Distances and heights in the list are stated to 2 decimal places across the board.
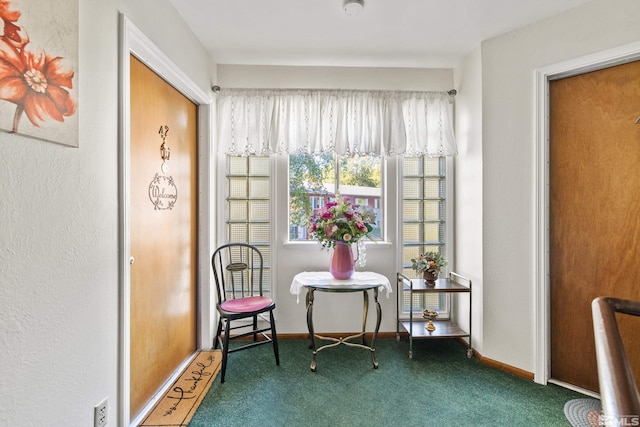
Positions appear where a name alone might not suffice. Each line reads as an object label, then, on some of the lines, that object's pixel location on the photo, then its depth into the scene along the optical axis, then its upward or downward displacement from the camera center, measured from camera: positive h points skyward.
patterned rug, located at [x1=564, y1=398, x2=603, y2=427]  1.81 -1.21
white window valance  2.75 +0.85
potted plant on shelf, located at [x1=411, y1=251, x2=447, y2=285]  2.61 -0.42
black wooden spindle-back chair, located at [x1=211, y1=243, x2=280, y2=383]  2.36 -0.64
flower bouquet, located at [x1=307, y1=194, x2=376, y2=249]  2.47 -0.06
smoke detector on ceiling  1.92 +1.34
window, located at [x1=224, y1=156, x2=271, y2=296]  2.87 +0.14
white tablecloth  2.40 -0.52
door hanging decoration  1.97 +0.20
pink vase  2.53 -0.38
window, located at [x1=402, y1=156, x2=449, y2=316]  2.93 +0.06
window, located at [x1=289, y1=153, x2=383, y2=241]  2.90 +0.32
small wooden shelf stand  2.50 -0.90
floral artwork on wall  0.94 +0.50
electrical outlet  1.35 -0.89
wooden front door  1.78 -0.12
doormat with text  1.81 -1.19
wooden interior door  1.89 +0.05
